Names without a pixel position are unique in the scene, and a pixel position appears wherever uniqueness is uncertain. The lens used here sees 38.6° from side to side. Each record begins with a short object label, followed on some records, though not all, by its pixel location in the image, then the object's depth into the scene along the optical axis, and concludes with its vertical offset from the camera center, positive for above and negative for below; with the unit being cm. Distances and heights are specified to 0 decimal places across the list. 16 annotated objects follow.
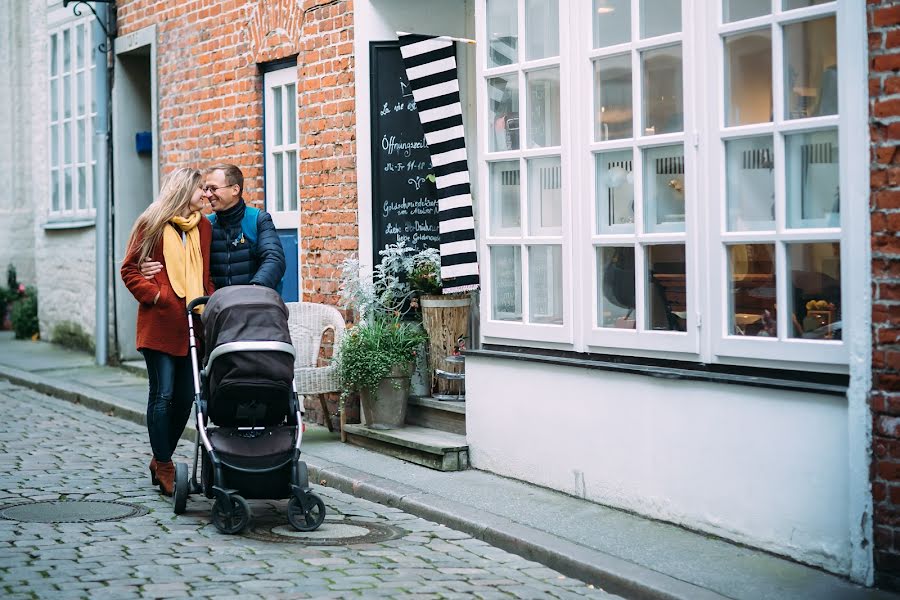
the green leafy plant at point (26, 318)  1755 -22
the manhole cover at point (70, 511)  698 -117
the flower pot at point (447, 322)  888 -19
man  774 +40
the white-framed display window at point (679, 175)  565 +59
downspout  1395 +126
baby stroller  660 -60
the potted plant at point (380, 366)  873 -48
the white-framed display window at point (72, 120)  1495 +218
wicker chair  956 -22
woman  746 +8
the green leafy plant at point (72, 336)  1522 -43
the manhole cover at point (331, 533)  658 -124
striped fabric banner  843 +102
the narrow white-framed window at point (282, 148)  1060 +125
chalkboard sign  943 +105
